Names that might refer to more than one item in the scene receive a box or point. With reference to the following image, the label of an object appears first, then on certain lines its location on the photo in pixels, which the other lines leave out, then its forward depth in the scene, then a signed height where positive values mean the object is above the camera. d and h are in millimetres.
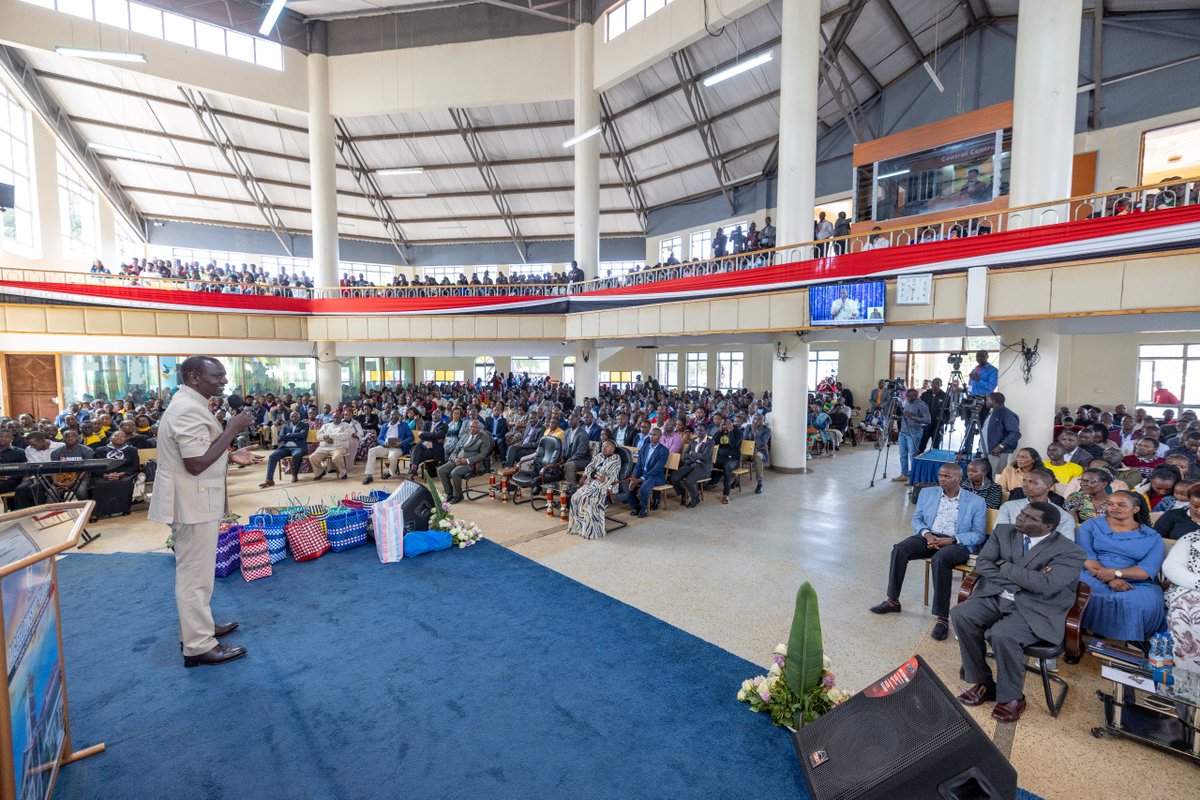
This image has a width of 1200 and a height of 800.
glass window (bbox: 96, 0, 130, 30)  14992 +10139
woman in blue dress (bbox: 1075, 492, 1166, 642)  3311 -1349
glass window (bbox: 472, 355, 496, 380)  27969 -123
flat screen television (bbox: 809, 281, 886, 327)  8172 +1013
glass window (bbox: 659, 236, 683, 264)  22609 +5170
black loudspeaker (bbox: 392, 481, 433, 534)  5883 -1619
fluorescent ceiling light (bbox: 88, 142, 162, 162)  12806 +5388
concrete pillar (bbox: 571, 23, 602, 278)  15500 +6163
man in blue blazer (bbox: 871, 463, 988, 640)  4062 -1365
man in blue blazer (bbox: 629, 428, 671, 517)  7195 -1547
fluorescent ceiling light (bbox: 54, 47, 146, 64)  10461 +6324
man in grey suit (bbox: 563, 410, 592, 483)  7492 -1283
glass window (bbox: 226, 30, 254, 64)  16656 +10147
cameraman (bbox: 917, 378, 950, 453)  8680 -774
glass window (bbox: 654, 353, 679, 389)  23781 -198
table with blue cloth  7344 -1396
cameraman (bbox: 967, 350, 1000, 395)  7402 -139
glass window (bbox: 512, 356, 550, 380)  28812 -56
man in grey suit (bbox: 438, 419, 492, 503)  7902 -1485
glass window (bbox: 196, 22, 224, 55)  16311 +10230
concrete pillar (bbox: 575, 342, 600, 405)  15344 -171
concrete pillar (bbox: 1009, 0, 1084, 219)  7094 +3701
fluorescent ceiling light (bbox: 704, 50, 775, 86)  10102 +5964
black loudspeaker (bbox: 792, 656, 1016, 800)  1938 -1549
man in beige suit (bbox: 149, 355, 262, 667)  3186 -794
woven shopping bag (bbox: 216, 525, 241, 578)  5047 -1842
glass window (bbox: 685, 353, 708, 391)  22402 -228
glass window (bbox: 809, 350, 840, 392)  18125 +14
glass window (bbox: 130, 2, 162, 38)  15383 +10216
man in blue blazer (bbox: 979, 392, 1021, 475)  6770 -831
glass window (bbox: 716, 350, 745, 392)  21234 -171
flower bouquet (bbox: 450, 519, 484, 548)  5895 -1932
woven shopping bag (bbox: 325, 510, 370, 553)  5738 -1843
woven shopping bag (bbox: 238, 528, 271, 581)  4992 -1876
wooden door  12938 -570
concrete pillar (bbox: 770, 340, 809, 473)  10117 -834
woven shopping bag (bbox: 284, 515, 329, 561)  5469 -1851
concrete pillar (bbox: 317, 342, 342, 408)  16047 -342
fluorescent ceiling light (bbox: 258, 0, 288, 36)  10156 +6931
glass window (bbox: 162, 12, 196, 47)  15832 +10200
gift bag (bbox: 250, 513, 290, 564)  5453 -1762
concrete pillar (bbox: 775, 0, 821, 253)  9695 +4690
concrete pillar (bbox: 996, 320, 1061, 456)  7238 -297
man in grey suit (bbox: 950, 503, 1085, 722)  3021 -1436
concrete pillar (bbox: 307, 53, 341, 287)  17172 +6078
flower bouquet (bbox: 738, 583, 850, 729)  2893 -1770
